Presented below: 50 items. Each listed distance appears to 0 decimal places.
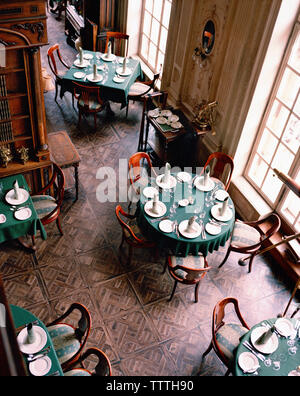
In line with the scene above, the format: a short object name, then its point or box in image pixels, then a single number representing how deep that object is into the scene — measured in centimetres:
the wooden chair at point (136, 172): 588
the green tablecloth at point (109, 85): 737
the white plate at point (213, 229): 517
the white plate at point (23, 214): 503
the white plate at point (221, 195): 560
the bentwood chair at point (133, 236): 520
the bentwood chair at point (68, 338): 405
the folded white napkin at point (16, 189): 508
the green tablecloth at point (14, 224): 497
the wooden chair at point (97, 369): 363
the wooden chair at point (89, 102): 740
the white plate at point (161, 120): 682
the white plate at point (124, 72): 761
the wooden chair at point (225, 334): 426
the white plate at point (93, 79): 737
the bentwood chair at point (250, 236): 543
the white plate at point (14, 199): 513
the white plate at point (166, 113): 692
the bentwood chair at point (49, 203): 546
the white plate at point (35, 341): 388
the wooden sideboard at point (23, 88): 445
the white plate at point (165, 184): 564
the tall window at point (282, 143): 527
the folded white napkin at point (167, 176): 558
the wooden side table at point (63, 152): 602
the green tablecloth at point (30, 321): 376
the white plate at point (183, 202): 542
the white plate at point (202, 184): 569
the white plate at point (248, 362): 402
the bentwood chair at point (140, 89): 774
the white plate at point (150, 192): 550
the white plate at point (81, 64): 761
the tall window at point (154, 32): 768
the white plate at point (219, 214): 533
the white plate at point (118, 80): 746
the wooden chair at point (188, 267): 482
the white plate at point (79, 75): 740
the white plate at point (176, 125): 675
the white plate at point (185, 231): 508
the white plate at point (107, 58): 790
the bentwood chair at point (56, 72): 773
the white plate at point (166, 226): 512
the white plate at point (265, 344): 416
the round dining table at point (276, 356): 403
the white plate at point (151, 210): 527
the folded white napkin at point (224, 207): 527
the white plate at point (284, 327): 432
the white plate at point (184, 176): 581
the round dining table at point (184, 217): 513
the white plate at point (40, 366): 373
